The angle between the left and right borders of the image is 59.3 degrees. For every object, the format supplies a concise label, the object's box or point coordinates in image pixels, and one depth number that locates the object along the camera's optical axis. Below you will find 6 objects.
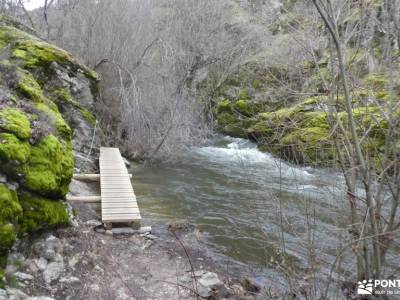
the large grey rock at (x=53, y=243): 4.01
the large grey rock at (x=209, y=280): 4.26
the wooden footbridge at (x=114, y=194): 5.44
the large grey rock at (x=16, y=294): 3.11
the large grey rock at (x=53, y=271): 3.64
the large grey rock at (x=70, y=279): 3.71
